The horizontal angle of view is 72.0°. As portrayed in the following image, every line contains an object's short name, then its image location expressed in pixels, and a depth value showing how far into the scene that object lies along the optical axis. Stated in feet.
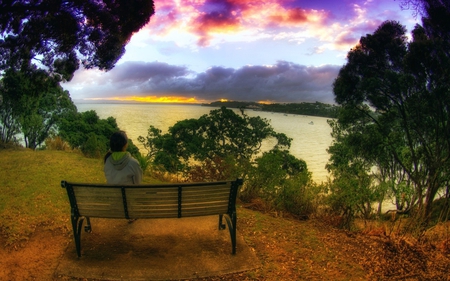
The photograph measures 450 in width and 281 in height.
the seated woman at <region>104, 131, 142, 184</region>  12.44
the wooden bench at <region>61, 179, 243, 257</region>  10.27
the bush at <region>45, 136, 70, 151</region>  38.34
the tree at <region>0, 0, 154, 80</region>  27.73
